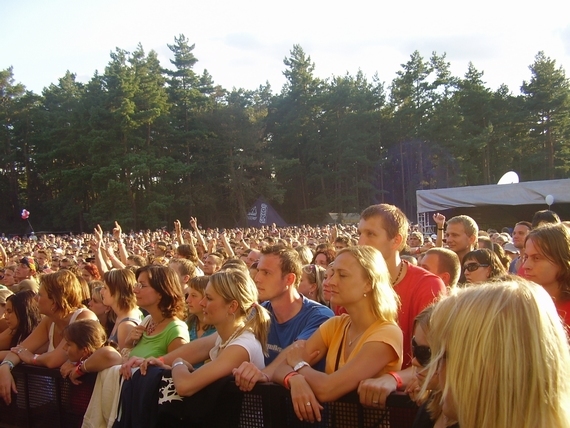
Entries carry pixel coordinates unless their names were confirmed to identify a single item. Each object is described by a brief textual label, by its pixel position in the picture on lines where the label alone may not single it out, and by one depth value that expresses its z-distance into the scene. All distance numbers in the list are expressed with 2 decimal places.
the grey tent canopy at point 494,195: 20.81
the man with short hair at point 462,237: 5.61
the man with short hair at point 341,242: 7.29
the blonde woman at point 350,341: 2.45
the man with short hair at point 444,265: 4.53
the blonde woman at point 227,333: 2.87
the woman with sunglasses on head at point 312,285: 5.33
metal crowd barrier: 2.44
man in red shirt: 3.12
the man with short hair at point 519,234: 6.42
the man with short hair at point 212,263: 7.62
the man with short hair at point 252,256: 7.37
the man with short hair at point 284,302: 3.49
